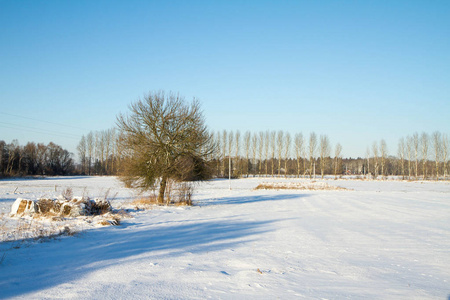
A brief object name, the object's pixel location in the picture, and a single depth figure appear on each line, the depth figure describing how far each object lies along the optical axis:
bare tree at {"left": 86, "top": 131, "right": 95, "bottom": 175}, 86.50
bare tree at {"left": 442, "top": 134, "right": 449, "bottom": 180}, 69.38
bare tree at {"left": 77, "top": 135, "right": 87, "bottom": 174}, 86.94
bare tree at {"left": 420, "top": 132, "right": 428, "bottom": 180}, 69.94
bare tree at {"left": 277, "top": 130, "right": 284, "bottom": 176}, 77.57
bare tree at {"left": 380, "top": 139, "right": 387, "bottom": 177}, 74.50
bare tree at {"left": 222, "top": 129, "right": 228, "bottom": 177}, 76.96
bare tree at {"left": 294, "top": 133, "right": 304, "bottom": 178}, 75.69
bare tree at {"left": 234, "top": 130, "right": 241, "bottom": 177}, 78.75
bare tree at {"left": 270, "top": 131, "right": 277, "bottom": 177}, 78.44
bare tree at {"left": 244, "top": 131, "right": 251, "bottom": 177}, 80.12
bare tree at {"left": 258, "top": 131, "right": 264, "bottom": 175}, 79.50
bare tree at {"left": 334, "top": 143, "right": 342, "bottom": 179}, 75.32
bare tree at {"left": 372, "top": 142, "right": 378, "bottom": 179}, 76.10
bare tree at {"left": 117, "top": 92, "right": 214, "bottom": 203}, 18.09
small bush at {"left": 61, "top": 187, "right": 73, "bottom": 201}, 13.31
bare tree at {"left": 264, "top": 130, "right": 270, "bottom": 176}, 79.22
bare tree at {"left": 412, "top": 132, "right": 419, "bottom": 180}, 71.25
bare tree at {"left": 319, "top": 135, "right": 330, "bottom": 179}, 75.94
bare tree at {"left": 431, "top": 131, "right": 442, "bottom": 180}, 69.00
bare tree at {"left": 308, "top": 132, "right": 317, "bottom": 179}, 74.95
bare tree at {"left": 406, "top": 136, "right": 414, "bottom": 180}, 72.36
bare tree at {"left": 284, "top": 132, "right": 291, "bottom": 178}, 76.19
